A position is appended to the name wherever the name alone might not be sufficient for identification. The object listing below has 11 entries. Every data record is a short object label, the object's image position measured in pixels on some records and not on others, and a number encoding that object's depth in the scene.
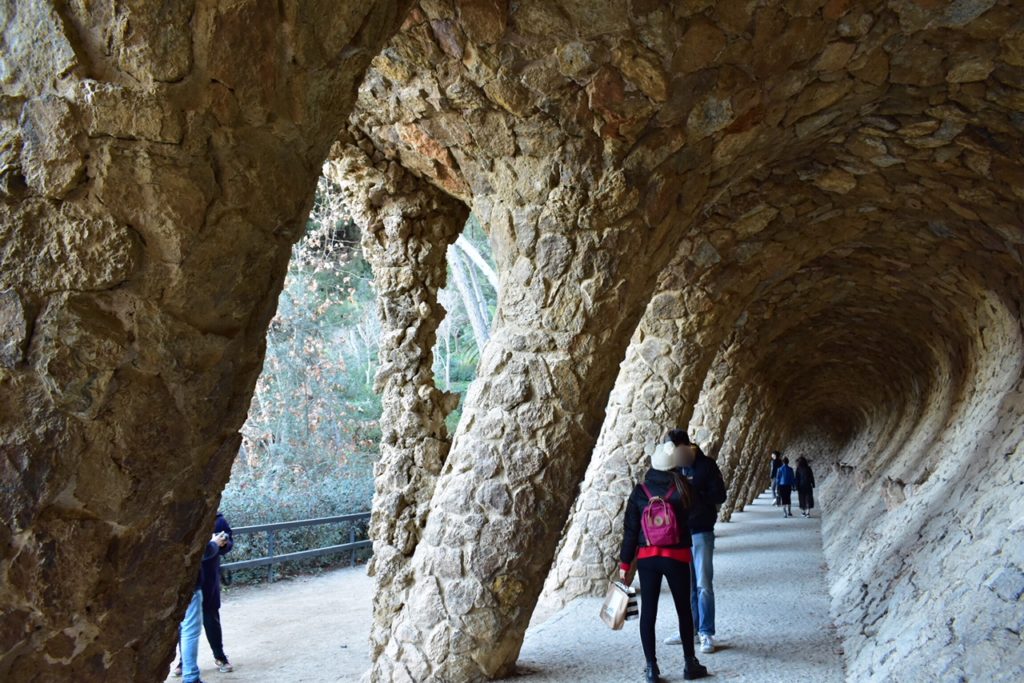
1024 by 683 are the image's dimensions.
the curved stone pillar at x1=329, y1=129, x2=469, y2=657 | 5.59
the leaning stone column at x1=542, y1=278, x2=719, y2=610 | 6.96
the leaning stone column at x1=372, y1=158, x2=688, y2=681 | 4.49
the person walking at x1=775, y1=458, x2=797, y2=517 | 15.27
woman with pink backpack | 4.35
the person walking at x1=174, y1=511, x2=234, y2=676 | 5.57
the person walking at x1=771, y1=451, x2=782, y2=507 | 17.83
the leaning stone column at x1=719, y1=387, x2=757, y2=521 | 13.23
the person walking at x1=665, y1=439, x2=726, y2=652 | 4.96
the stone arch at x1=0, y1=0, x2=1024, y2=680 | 1.66
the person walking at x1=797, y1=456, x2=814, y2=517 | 15.20
